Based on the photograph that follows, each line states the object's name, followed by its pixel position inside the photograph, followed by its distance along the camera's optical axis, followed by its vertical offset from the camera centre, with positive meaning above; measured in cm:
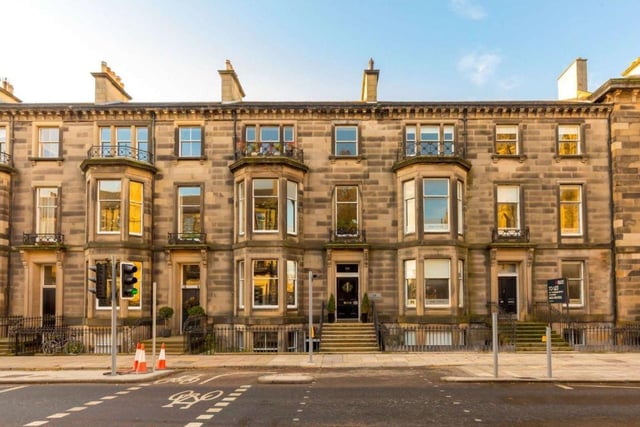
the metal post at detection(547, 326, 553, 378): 1673 -308
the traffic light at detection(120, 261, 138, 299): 1745 -70
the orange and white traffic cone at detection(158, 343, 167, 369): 1906 -346
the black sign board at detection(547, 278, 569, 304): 1738 -105
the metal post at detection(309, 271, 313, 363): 2036 -320
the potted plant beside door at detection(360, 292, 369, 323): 2650 -240
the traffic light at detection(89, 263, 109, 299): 1720 -66
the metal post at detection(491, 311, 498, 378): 1675 -262
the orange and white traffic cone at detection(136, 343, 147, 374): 1798 -335
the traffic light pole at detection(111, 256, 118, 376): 1675 -191
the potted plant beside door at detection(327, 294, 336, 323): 2658 -245
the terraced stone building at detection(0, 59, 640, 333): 2633 +260
